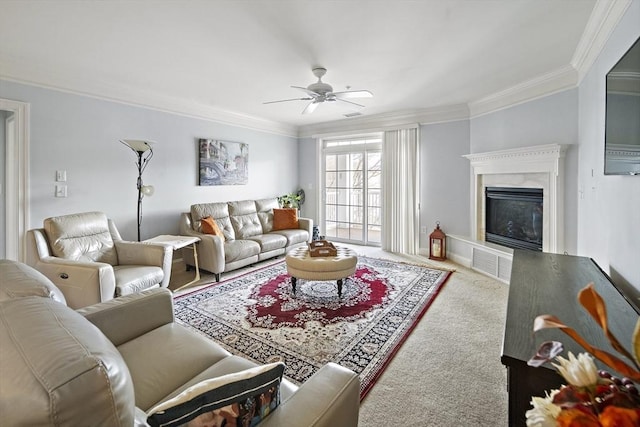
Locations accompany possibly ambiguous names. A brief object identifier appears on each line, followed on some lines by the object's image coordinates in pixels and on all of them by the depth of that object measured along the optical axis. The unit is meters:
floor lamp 3.61
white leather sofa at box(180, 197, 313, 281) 4.01
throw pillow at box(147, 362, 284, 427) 0.75
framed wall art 4.97
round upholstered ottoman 3.19
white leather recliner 2.59
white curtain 5.41
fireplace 3.57
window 6.12
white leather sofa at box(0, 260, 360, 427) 0.61
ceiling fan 3.31
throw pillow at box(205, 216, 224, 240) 4.25
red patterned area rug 2.29
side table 3.54
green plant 6.23
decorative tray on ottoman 3.45
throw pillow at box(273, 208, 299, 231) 5.53
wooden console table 1.11
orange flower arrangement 0.51
